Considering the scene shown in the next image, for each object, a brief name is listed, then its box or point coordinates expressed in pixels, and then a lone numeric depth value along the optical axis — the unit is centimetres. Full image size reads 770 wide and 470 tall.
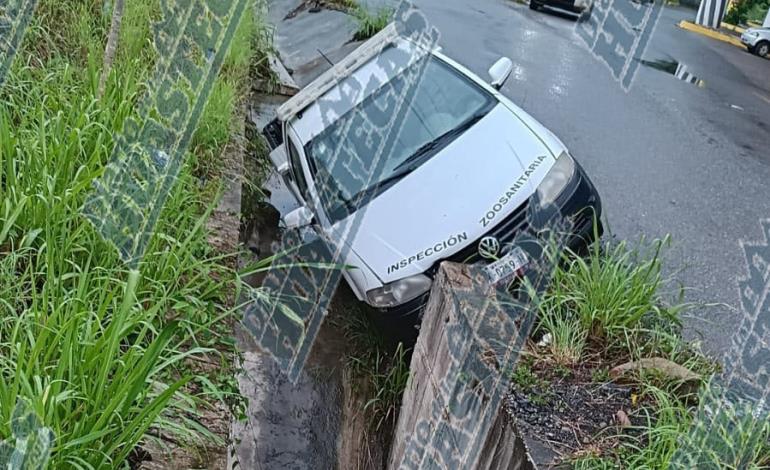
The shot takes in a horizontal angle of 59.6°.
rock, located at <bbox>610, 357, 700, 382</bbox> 242
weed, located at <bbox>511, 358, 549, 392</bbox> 244
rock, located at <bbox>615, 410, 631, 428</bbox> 227
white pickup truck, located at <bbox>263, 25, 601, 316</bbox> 405
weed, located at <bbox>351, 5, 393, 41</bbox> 948
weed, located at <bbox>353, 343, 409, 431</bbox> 415
